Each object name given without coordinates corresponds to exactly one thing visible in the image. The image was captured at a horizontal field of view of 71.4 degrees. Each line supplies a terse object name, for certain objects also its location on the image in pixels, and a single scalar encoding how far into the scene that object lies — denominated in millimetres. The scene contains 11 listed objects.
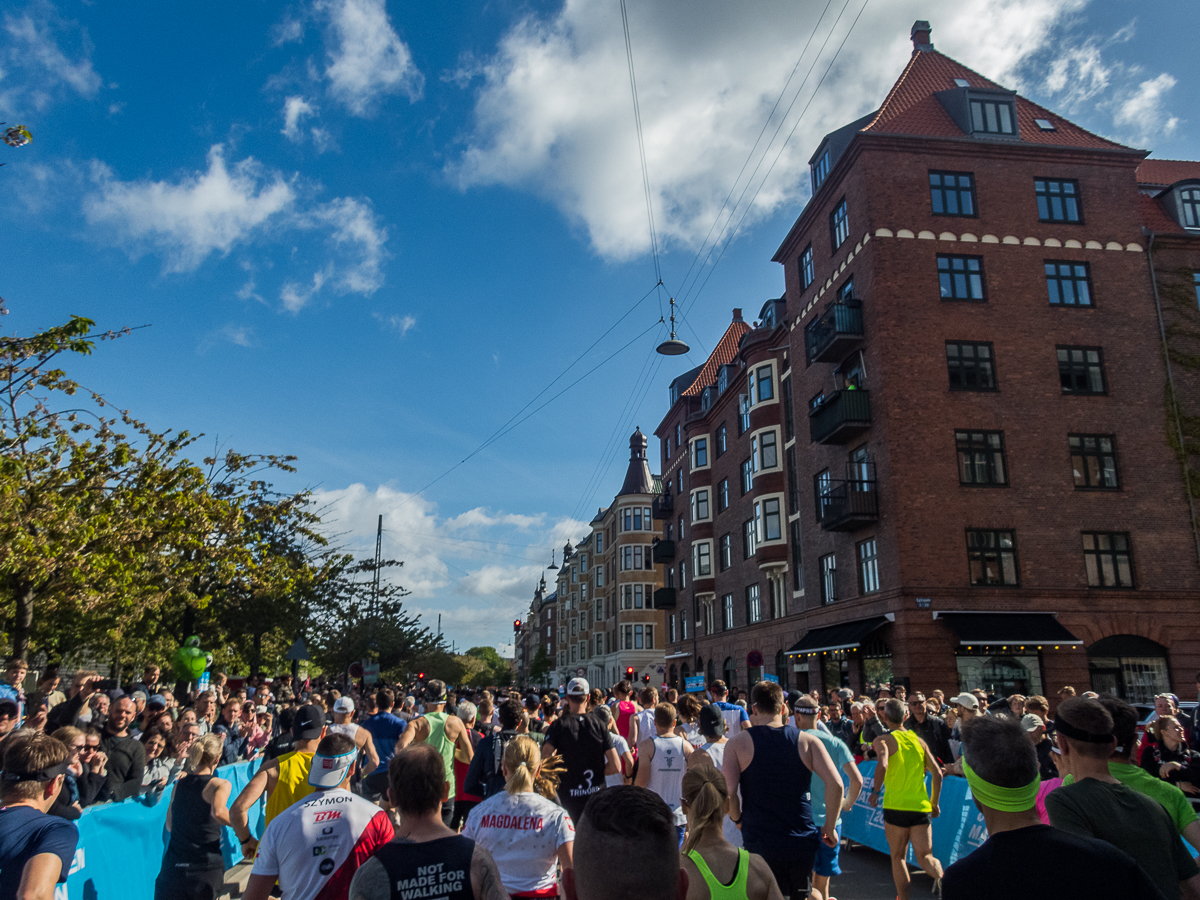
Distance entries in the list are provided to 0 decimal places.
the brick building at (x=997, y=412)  22531
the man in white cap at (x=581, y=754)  7324
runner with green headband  2605
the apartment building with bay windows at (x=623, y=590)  60875
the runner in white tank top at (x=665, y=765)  7551
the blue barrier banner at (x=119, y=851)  6312
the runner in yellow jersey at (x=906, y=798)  7934
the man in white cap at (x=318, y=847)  4012
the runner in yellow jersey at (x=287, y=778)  5492
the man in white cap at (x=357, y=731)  7469
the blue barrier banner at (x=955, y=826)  8766
